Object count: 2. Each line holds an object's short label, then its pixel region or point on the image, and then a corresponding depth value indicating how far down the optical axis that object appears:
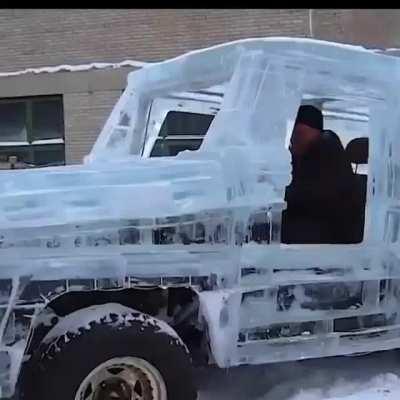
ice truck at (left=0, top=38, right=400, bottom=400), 3.67
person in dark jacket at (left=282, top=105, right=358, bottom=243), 4.55
